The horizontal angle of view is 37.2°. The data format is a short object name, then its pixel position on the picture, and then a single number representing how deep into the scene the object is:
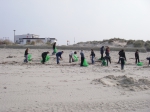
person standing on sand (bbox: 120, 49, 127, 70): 15.38
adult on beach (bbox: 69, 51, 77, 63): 19.49
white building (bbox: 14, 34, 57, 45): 51.03
